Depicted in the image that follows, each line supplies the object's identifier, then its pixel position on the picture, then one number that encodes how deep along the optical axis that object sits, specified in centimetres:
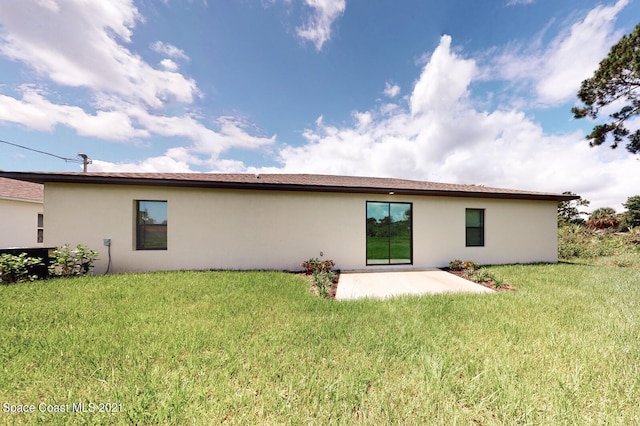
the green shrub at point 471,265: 719
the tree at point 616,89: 782
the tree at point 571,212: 1761
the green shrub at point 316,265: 669
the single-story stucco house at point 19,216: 893
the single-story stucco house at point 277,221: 625
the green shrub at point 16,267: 494
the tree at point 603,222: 1576
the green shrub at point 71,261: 561
